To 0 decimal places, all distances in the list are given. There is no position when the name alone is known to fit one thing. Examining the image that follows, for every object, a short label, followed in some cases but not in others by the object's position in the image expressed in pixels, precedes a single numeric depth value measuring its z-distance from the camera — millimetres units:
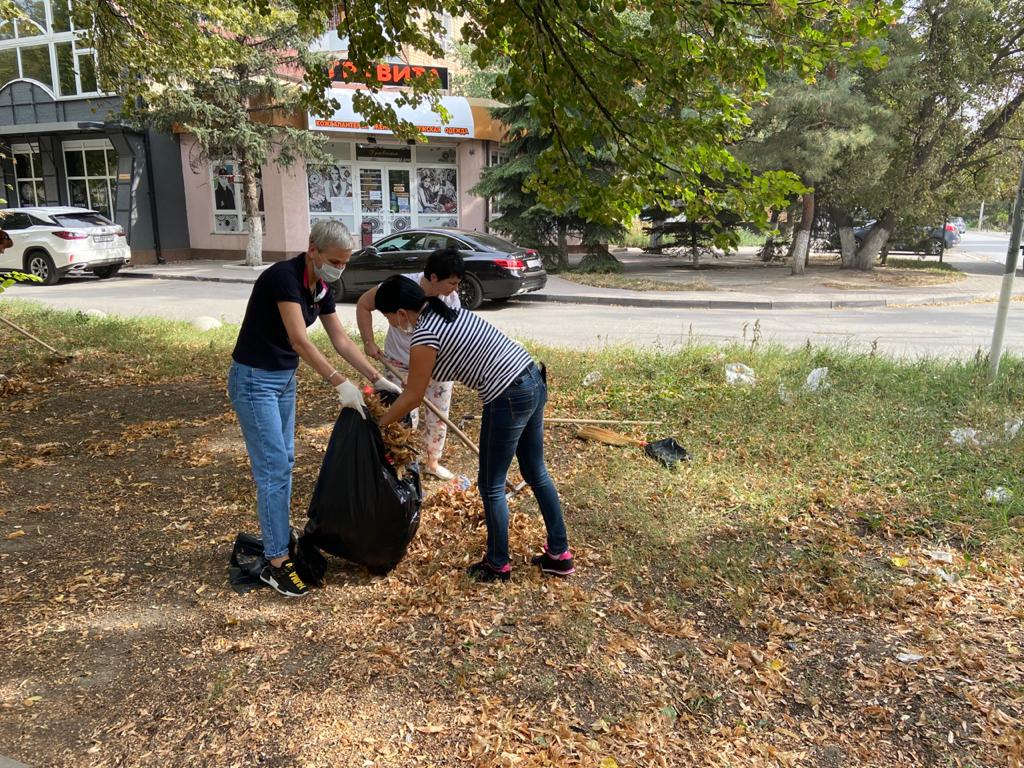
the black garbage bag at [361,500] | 3465
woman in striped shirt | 3279
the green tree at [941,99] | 16797
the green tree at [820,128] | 16484
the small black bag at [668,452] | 5281
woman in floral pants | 4115
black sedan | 13430
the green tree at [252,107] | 17531
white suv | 17406
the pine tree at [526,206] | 18391
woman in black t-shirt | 3248
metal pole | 6602
